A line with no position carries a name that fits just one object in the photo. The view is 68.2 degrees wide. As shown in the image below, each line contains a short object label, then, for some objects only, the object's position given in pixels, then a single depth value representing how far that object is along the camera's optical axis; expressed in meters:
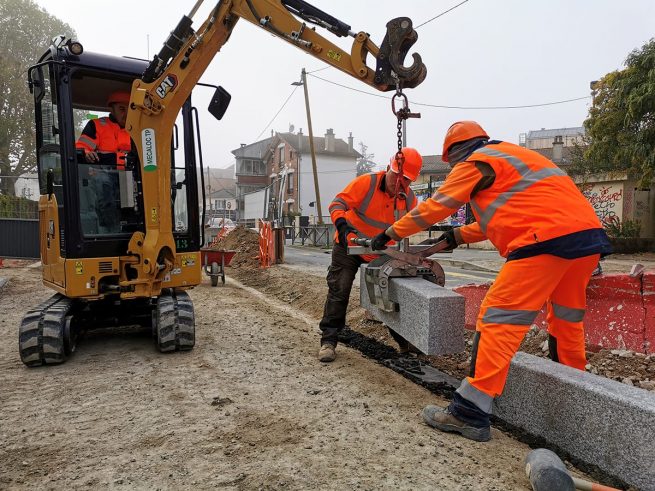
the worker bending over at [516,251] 2.69
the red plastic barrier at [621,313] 4.21
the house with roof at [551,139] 32.62
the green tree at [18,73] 26.27
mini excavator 4.54
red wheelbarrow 10.46
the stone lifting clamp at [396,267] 4.09
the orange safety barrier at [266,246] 14.31
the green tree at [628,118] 15.15
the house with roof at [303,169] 41.88
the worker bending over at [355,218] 4.63
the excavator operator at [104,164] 4.86
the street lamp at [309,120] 24.25
